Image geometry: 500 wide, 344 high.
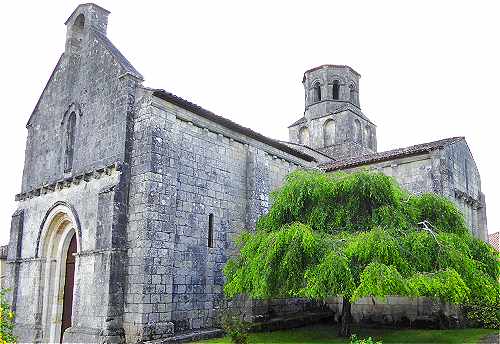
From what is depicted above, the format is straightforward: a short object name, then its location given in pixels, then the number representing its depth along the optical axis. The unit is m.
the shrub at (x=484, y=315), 16.36
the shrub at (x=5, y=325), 10.49
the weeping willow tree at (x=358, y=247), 10.41
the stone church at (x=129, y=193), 13.56
